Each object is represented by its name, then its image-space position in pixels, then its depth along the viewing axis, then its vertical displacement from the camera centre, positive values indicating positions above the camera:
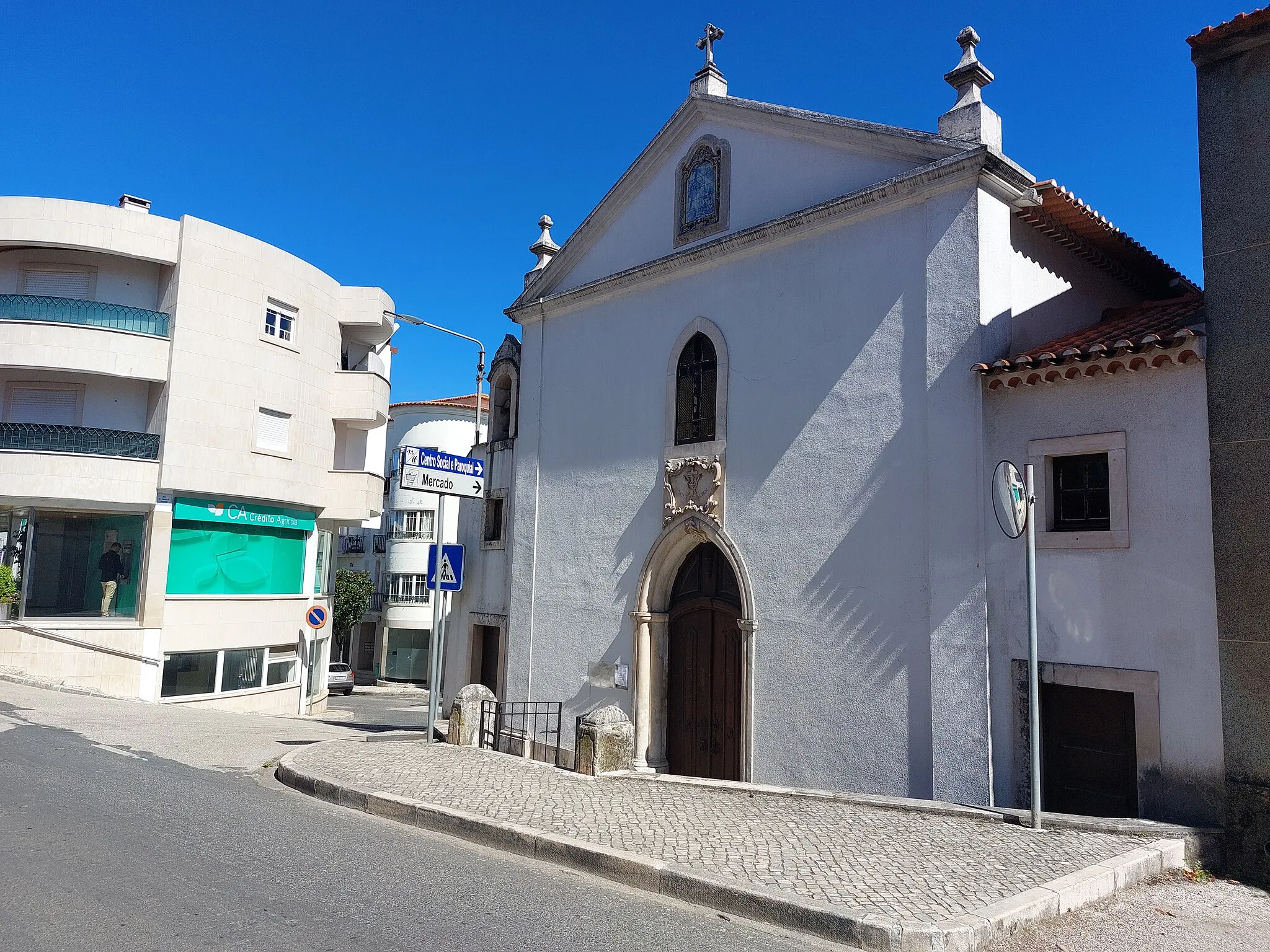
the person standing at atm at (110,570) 20.33 +0.01
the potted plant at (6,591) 17.91 -0.46
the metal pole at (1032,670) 7.52 -0.58
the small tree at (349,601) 38.09 -0.92
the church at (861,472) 8.51 +1.44
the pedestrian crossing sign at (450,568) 11.66 +0.17
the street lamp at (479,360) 17.38 +4.73
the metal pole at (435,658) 11.20 -0.95
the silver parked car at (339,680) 33.47 -3.69
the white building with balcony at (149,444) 19.83 +2.84
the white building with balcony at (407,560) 39.91 +0.86
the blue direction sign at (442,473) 11.23 +1.36
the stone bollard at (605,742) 10.02 -1.70
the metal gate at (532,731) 14.41 -2.33
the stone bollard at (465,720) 11.84 -1.75
